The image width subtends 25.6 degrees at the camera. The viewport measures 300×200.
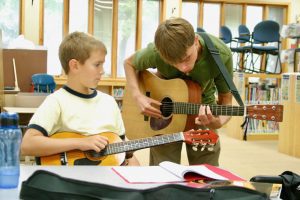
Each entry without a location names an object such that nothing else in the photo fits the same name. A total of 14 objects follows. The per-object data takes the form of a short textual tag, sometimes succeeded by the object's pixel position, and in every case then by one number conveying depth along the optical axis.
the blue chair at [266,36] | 11.02
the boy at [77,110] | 2.91
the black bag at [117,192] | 2.00
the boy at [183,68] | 3.10
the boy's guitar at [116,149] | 2.95
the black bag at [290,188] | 2.43
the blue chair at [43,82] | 6.08
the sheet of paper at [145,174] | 2.42
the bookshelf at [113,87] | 12.52
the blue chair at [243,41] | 11.32
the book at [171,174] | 2.43
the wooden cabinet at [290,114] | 7.61
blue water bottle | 2.25
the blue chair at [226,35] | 11.96
